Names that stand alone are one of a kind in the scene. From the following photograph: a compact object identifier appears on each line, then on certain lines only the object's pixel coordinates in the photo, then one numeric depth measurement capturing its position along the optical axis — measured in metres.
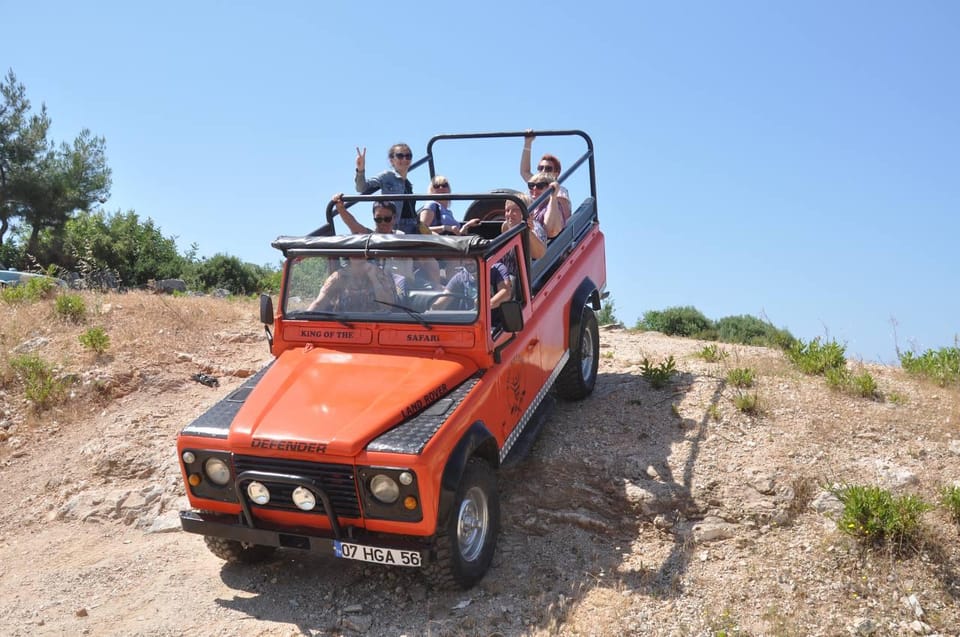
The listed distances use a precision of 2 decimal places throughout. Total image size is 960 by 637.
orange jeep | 5.00
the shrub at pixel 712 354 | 9.22
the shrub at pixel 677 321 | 14.94
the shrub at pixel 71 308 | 11.16
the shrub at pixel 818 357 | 8.57
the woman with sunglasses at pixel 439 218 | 7.92
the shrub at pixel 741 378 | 8.16
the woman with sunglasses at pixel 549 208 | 7.48
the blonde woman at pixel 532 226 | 6.79
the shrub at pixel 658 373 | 8.35
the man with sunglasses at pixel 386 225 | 6.12
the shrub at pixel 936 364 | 8.48
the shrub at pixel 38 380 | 9.07
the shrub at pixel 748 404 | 7.55
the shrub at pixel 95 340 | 9.88
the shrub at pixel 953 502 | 5.97
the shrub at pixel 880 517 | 5.73
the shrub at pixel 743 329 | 14.57
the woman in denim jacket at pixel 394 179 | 8.23
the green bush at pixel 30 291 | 12.02
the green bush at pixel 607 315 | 13.54
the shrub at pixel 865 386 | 7.87
